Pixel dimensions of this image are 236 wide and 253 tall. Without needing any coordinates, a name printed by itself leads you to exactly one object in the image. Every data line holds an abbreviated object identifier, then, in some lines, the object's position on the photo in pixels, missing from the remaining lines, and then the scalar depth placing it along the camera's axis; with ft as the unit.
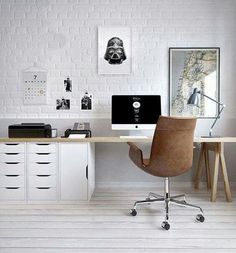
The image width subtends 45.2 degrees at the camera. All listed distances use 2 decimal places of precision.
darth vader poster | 12.43
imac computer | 11.43
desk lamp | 11.77
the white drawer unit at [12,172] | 10.42
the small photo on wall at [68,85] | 12.55
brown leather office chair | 8.45
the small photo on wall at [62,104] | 12.57
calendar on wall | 12.49
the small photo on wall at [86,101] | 12.56
